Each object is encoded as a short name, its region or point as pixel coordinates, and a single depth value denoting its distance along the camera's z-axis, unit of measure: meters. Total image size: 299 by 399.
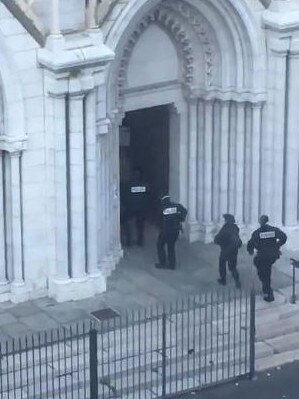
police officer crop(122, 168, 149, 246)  29.36
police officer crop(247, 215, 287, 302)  27.25
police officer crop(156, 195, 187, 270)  28.31
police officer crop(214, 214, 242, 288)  27.73
